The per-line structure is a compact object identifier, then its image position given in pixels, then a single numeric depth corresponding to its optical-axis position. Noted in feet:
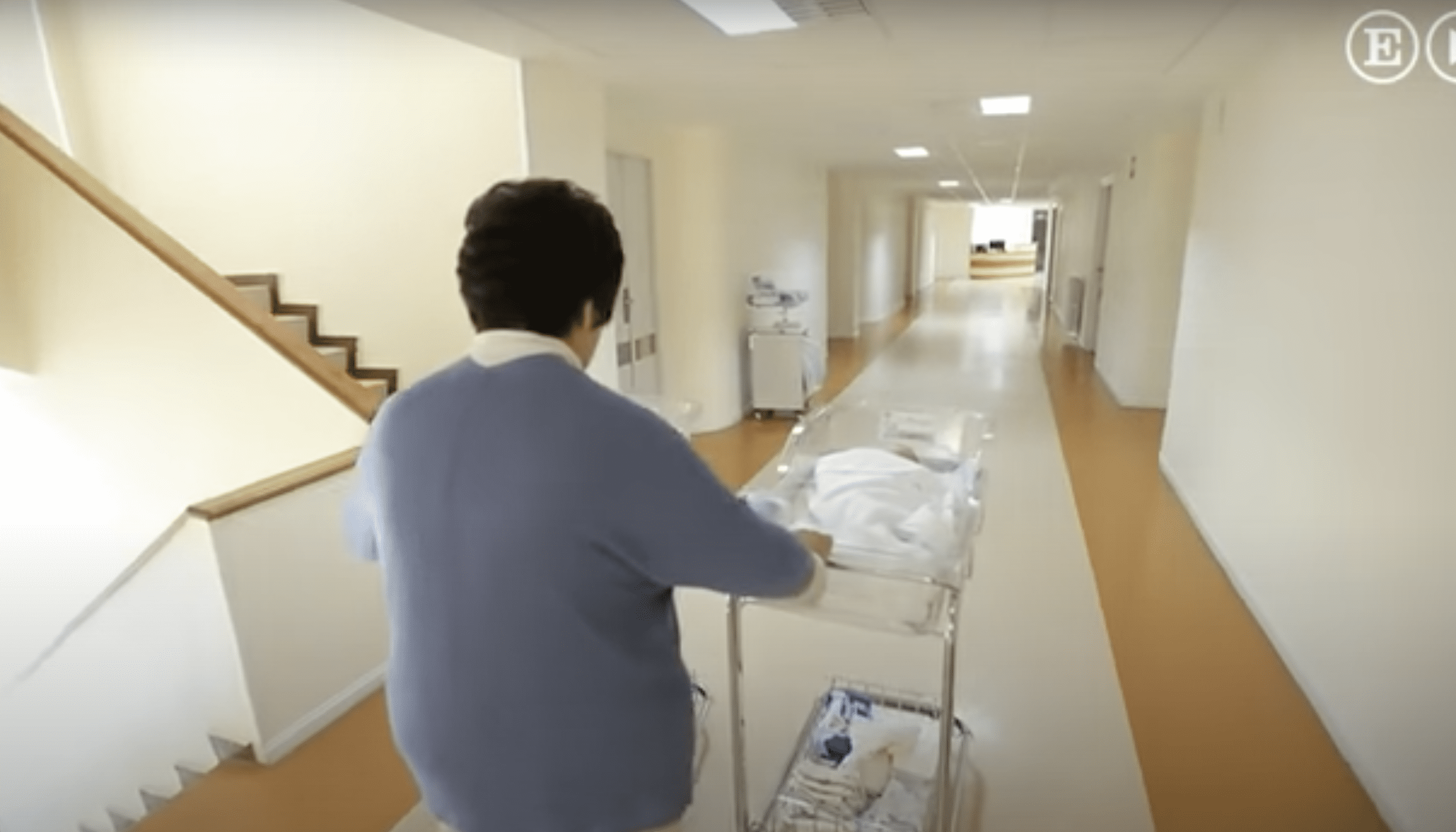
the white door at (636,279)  16.88
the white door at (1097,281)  28.60
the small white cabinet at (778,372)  20.31
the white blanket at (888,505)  5.27
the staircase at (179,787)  8.09
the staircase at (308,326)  13.69
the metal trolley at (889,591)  5.02
